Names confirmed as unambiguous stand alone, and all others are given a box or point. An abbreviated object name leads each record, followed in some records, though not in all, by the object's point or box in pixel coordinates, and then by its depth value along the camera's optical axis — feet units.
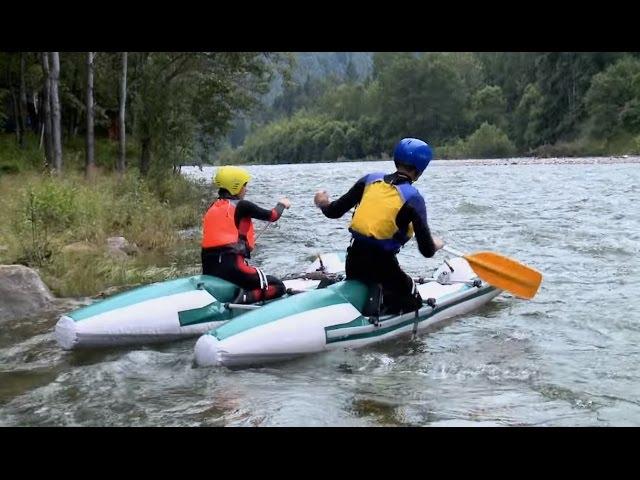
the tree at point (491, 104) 274.36
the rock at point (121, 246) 32.18
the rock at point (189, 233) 41.20
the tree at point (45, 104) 52.25
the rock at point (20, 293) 22.53
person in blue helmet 19.02
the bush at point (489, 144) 230.34
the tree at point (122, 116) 61.74
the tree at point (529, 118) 231.30
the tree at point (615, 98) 189.88
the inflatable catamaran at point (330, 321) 17.63
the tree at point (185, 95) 66.80
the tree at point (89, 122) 54.90
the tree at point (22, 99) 72.37
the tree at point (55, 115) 49.96
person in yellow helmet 21.44
